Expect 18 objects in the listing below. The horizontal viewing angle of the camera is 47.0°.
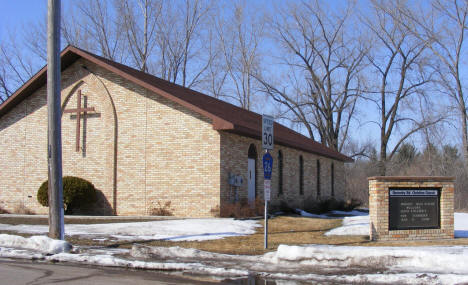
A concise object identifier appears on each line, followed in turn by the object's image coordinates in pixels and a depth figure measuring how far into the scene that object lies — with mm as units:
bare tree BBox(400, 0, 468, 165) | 35812
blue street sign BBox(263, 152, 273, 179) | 12609
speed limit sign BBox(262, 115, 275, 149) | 12500
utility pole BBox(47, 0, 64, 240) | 12789
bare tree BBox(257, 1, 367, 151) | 44688
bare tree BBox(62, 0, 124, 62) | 43000
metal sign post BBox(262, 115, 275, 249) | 12477
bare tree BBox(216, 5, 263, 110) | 47531
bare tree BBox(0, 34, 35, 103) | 43281
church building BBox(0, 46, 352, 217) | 19969
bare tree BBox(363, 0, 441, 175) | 40500
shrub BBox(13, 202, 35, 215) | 22719
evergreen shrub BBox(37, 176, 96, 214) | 20594
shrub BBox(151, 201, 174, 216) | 20219
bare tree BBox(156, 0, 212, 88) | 43906
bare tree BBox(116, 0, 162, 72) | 42656
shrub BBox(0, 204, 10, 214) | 23181
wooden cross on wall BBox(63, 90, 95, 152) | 22062
